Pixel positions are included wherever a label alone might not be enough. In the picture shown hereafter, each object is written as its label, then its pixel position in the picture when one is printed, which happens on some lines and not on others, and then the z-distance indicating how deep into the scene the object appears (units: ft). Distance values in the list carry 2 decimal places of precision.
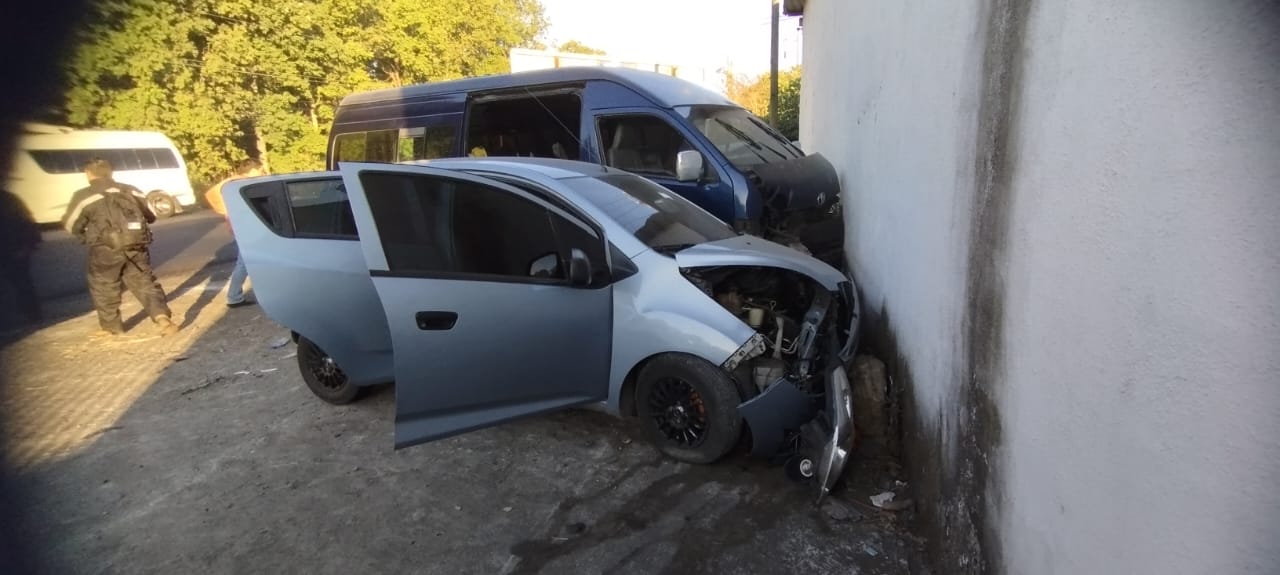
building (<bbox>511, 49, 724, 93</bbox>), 36.11
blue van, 18.24
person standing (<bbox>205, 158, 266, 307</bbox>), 15.61
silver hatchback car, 10.53
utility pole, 48.80
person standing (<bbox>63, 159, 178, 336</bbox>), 16.42
